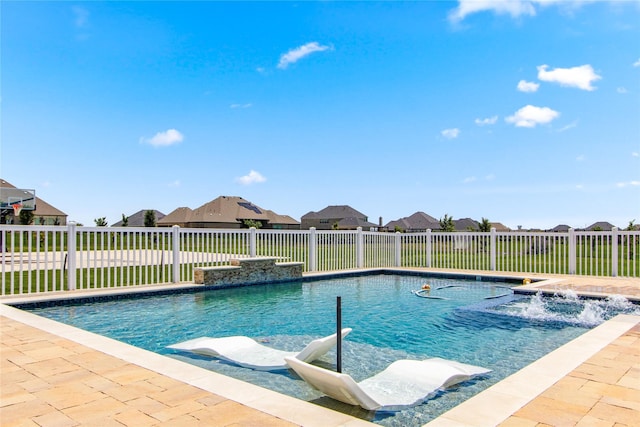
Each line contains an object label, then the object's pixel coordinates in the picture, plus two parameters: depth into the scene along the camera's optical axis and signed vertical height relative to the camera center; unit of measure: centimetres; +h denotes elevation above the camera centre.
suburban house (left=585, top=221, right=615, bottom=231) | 5189 -5
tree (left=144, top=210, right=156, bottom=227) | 4550 +91
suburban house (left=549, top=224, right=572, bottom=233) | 5455 -38
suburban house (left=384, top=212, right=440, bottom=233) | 5056 +26
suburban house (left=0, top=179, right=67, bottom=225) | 3533 +122
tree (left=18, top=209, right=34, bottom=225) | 2727 +74
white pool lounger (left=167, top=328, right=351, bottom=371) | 396 -131
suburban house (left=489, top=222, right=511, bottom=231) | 5548 -13
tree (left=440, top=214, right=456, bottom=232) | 4473 +31
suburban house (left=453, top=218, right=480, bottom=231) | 5332 +17
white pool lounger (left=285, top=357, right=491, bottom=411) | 293 -130
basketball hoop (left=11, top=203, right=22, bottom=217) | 1997 +101
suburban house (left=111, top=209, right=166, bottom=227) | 5392 +126
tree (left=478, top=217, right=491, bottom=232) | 3997 +6
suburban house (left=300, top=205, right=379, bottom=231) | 5338 +99
